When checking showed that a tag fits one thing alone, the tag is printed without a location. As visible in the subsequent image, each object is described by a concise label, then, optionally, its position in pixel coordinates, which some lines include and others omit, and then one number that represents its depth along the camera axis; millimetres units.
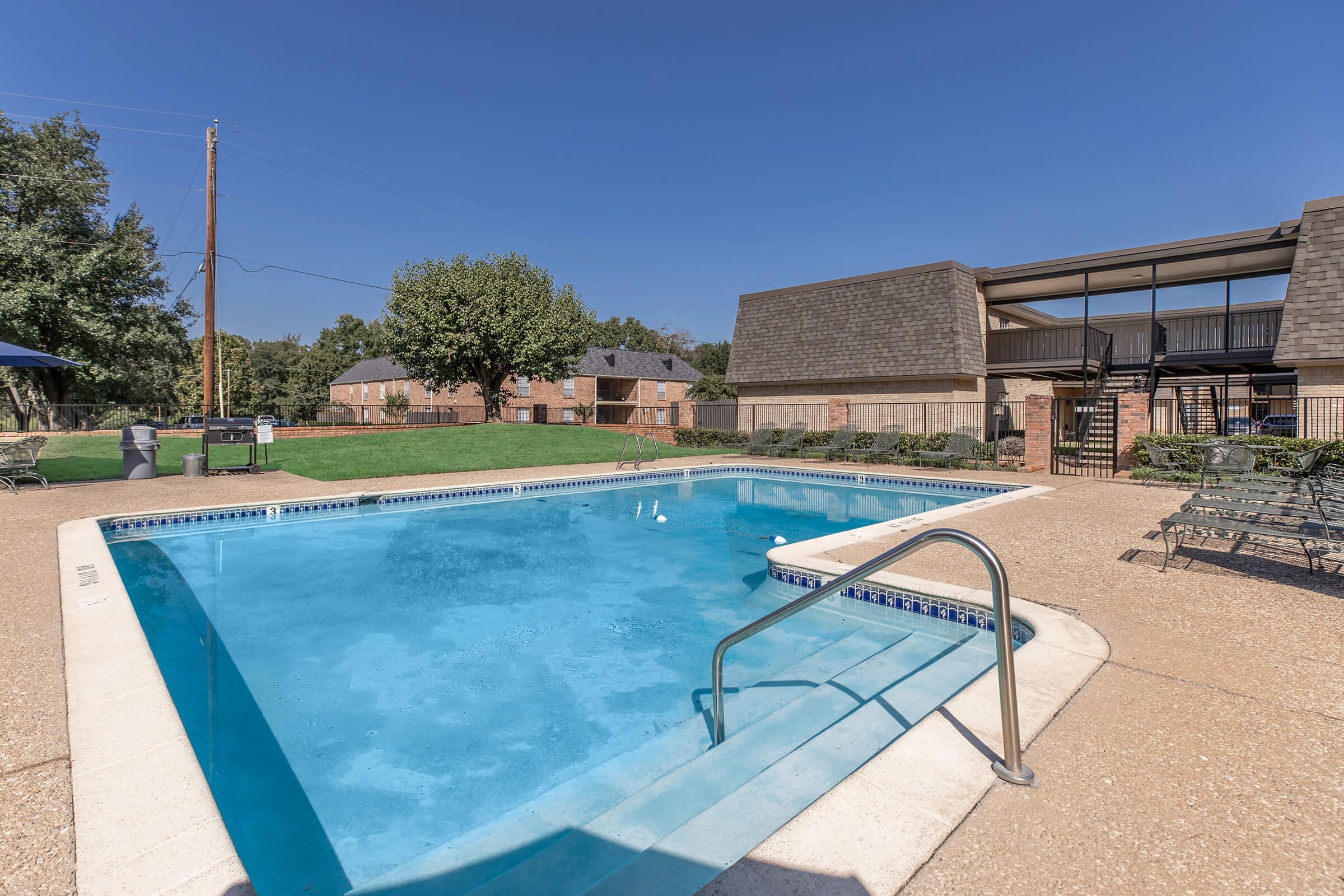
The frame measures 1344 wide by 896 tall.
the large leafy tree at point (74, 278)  24094
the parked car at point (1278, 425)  18438
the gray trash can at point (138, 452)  12953
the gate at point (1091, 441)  15430
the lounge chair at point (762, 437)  20922
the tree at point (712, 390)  46812
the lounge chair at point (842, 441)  18562
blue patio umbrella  10454
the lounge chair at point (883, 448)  17328
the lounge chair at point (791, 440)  19703
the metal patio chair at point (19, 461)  10859
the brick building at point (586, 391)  44812
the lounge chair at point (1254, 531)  4887
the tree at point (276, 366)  59094
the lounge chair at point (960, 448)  16172
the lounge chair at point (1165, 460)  11703
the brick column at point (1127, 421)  14430
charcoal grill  13773
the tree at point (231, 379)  48750
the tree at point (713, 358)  62656
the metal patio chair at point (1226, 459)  10180
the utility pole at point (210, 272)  13828
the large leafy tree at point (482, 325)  28609
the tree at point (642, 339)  69938
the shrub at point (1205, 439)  11555
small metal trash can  13469
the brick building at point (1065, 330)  14562
